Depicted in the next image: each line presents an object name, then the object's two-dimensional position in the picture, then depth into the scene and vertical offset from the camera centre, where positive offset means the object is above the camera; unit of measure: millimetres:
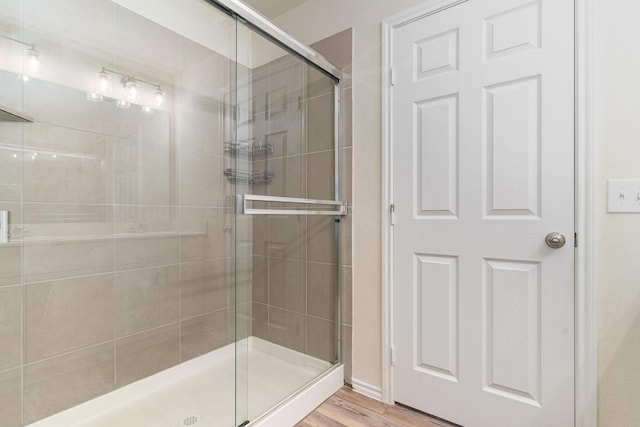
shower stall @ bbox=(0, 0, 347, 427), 1377 -25
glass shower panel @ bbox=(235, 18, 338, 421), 1542 -85
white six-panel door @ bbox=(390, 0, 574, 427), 1269 -10
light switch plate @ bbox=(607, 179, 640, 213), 1134 +54
